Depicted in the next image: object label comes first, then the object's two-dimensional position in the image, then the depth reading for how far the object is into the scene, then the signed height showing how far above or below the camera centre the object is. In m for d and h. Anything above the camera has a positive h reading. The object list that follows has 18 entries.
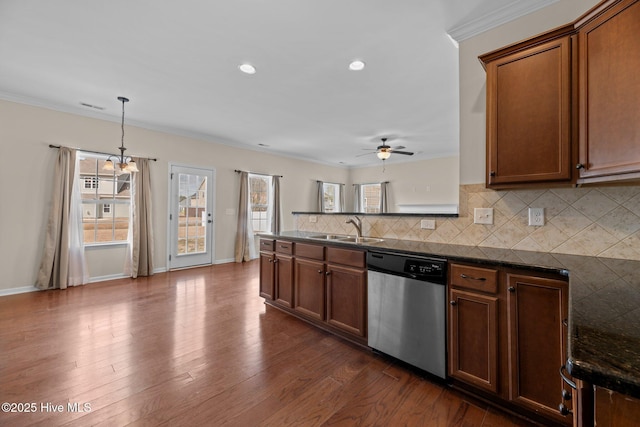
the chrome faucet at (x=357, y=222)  2.99 -0.06
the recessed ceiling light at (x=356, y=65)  2.87 +1.64
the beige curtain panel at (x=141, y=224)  4.63 -0.18
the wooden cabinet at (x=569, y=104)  1.32 +0.67
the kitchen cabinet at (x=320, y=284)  2.35 -0.68
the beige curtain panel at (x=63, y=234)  3.86 -0.32
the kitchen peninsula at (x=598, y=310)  0.52 -0.27
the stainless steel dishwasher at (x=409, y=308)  1.85 -0.67
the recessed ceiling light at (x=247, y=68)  2.94 +1.63
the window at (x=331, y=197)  8.77 +0.66
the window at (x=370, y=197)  8.93 +0.66
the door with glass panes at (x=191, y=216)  5.25 -0.03
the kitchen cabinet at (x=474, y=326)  1.62 -0.68
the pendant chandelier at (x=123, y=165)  3.71 +0.68
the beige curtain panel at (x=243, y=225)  6.14 -0.23
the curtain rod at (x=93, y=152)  3.93 +0.98
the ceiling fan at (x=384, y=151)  5.53 +1.36
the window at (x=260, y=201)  6.65 +0.37
